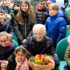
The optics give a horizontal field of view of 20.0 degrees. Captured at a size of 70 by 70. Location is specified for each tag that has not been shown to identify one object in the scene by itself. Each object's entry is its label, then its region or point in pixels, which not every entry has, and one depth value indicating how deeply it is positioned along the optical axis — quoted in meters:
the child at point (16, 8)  4.08
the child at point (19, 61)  2.38
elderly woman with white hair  2.64
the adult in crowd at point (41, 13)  3.94
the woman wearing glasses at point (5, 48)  2.61
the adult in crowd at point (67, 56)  2.61
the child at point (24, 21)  3.57
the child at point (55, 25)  3.47
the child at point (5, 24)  3.45
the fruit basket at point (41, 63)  2.14
